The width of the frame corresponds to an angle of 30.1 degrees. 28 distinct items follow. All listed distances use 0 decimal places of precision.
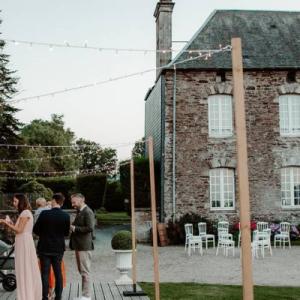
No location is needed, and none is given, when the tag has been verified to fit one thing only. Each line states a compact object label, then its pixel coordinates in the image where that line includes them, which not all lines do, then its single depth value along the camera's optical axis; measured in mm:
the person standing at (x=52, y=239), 7590
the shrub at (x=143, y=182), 21203
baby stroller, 9523
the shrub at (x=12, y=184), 31541
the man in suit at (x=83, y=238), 8211
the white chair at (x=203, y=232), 17397
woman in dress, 7453
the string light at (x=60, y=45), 8451
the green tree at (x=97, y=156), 72188
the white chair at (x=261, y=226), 19014
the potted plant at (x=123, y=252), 10180
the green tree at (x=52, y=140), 49812
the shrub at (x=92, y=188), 28656
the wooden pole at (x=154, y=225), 7672
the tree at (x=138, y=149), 64438
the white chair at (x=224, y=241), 15266
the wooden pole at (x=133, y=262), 9375
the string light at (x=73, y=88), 9445
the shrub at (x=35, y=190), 22644
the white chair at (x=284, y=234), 17406
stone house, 20125
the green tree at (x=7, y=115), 30719
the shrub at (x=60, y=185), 32250
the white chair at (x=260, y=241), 14633
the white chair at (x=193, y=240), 16000
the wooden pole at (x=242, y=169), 4027
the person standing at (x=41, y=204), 9563
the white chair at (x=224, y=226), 16203
